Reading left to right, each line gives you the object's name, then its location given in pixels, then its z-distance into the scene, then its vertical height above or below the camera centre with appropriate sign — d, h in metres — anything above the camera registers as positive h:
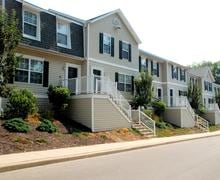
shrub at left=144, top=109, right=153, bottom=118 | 28.45 -1.04
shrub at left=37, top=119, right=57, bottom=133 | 17.35 -1.41
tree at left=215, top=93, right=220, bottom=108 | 53.00 +0.10
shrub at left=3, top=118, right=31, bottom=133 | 15.95 -1.23
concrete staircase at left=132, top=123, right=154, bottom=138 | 23.17 -2.10
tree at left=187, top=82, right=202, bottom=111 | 40.44 +0.32
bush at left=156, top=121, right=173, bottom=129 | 28.20 -2.18
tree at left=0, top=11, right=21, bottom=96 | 15.09 +2.30
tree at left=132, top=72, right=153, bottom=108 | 28.66 +0.76
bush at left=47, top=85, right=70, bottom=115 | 20.98 +0.17
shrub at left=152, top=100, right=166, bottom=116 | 32.00 -0.69
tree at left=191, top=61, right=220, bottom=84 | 86.38 +8.29
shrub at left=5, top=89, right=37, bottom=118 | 17.92 -0.27
